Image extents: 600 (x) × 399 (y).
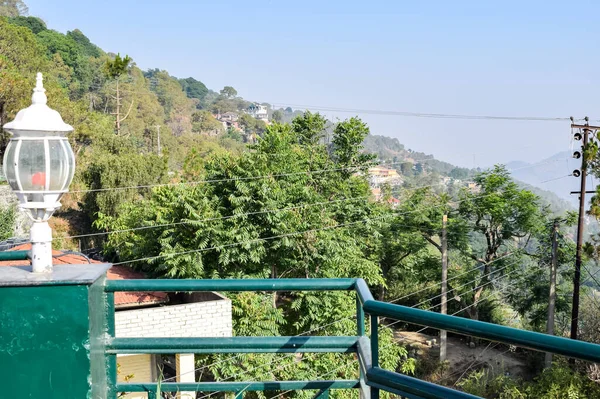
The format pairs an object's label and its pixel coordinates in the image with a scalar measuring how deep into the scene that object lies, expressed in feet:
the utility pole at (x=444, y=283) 56.08
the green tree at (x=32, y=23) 162.91
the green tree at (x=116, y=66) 95.81
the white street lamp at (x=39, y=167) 5.35
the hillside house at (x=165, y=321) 29.07
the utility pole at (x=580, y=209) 42.11
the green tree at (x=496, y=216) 61.05
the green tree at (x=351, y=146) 70.08
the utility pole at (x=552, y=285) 46.83
